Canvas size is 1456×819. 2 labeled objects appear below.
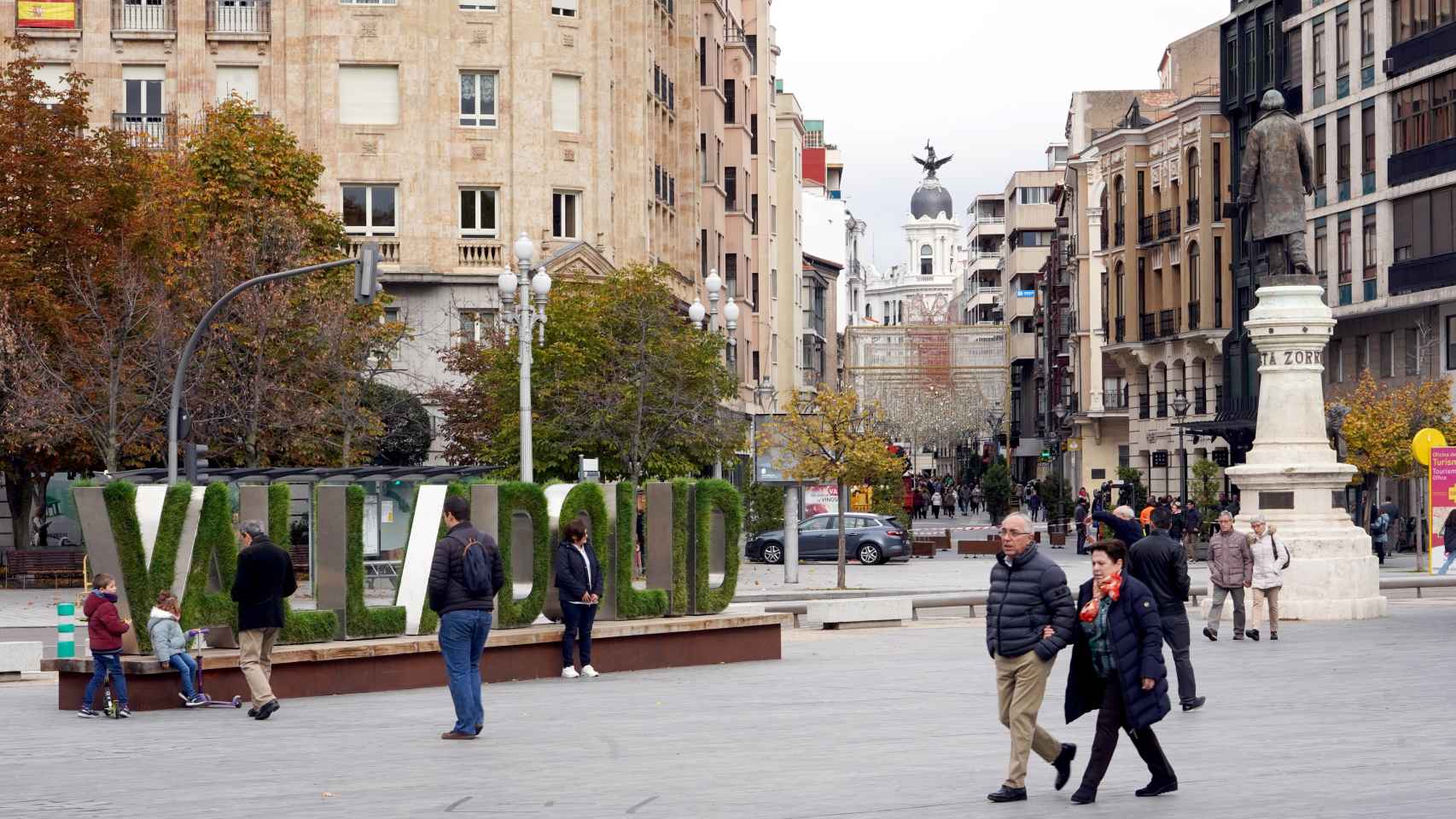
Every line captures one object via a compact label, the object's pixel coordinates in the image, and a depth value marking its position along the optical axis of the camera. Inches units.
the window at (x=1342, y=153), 2413.9
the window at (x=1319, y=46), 2481.5
